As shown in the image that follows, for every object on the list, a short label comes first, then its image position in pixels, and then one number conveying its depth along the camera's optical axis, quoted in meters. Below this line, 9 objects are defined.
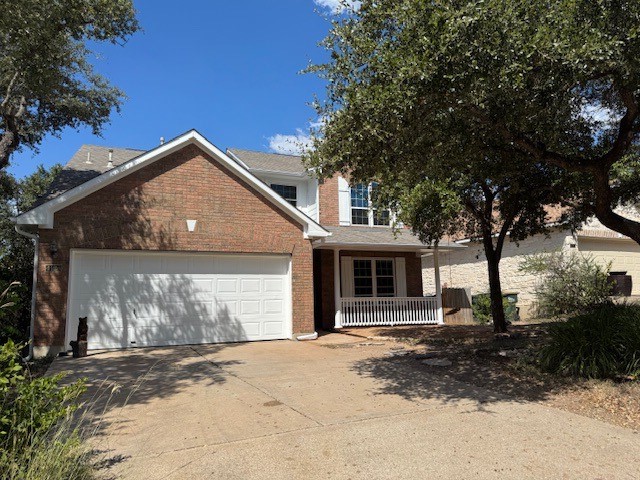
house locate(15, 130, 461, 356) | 11.57
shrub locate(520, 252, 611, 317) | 16.81
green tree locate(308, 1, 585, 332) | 6.56
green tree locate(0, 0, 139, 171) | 10.48
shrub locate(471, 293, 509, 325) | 20.66
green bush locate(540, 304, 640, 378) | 7.48
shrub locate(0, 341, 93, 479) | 3.46
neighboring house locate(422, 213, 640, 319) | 21.77
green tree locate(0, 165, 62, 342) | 12.65
